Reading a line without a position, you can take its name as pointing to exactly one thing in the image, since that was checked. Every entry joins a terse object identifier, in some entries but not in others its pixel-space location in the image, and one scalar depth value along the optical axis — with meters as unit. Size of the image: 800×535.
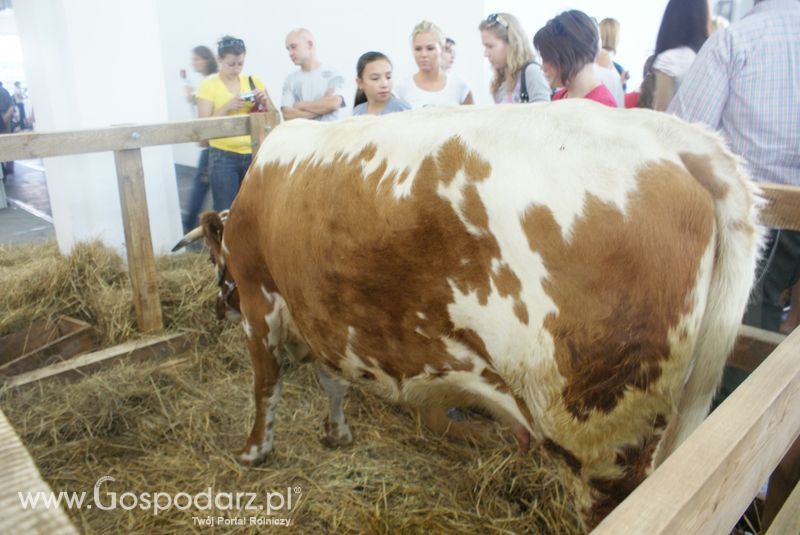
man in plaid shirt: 2.08
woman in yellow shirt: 4.47
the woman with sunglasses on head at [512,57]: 3.38
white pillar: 4.13
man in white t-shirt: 4.51
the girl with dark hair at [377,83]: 3.55
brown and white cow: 1.29
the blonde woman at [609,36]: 5.30
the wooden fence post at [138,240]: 3.27
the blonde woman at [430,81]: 3.87
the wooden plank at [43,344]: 3.33
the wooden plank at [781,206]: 1.84
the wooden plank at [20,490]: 0.59
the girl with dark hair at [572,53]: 2.62
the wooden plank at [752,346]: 1.99
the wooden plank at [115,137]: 2.96
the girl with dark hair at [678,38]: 2.67
